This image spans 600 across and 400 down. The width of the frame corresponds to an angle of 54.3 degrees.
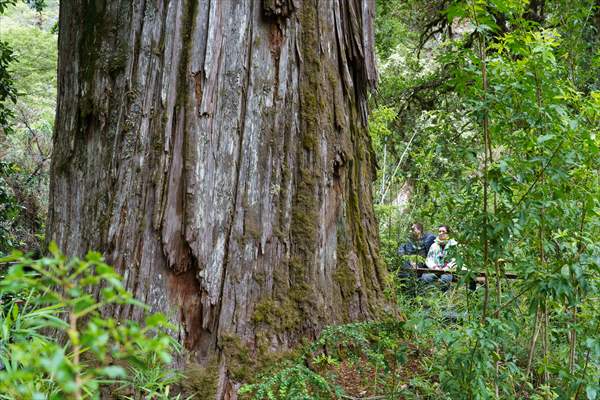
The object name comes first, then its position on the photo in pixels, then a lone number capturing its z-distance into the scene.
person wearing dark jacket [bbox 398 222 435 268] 6.23
